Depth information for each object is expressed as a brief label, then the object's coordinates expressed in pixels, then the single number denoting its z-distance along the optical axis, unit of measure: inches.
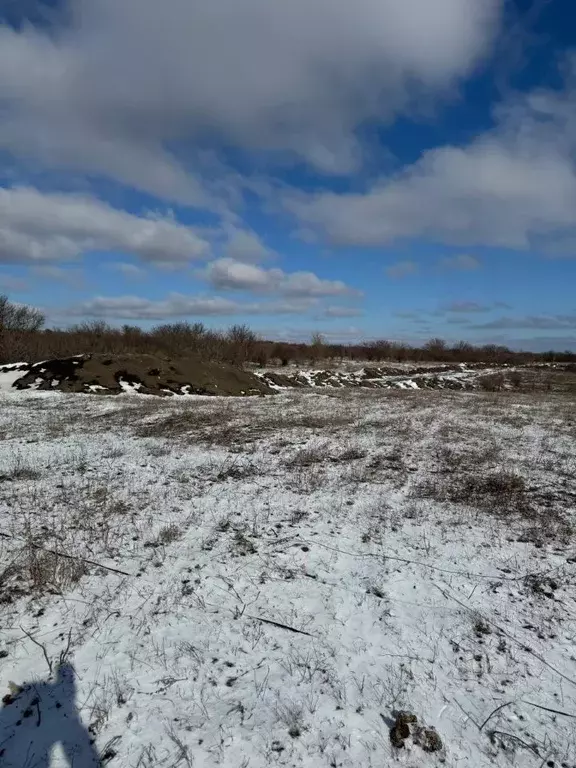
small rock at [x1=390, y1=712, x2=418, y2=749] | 112.7
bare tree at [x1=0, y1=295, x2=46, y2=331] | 1722.4
